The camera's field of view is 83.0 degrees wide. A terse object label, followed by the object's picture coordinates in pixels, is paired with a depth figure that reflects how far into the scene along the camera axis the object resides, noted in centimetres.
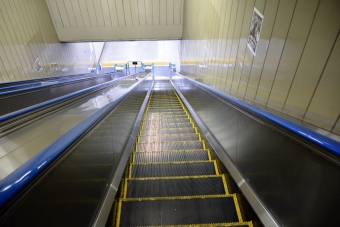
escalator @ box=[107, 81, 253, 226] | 156
